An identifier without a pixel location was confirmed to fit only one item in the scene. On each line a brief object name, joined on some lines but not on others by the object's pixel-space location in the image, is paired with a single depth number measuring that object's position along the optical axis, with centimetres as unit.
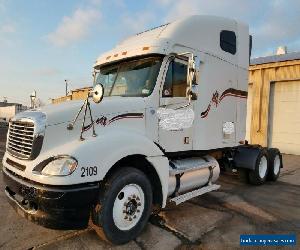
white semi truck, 300
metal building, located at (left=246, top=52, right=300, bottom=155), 1174
